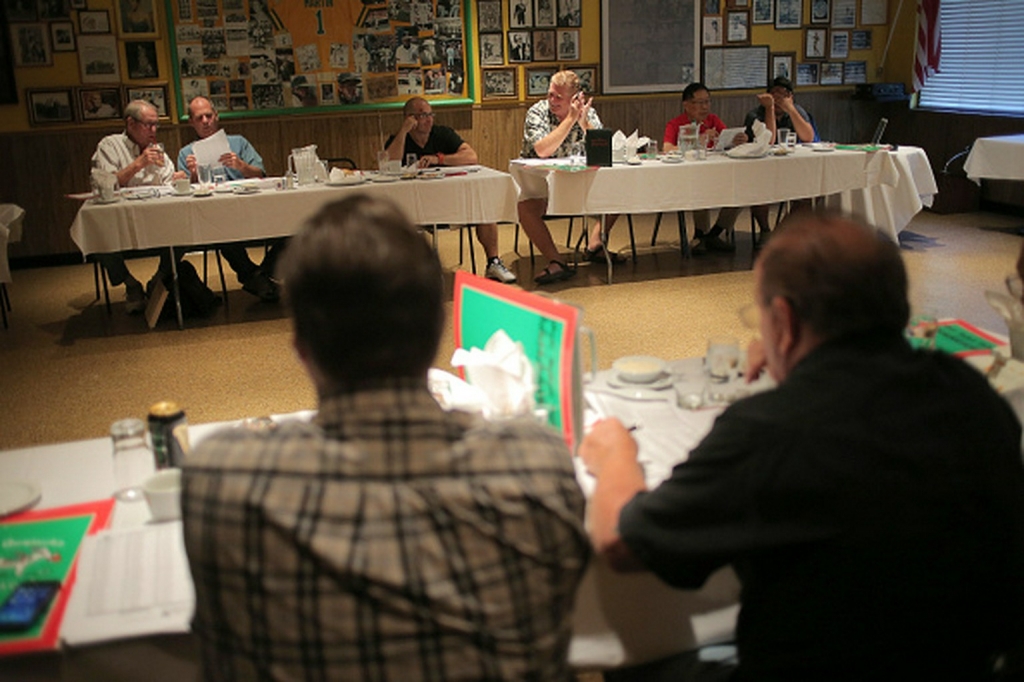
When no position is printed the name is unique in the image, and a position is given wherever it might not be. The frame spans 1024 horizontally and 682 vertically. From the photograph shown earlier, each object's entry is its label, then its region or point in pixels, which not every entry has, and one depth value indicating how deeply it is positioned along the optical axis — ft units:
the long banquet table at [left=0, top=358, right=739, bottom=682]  4.17
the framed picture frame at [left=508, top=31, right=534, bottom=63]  27.07
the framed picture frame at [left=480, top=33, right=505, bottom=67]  26.86
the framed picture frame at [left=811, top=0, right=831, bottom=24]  29.55
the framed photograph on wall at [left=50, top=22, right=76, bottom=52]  23.32
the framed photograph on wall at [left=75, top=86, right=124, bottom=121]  23.82
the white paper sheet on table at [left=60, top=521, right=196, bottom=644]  4.17
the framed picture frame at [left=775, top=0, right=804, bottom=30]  29.27
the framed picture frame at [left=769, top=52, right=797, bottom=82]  29.60
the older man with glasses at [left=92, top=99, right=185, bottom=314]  18.07
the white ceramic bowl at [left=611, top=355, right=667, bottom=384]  6.95
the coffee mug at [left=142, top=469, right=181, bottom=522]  5.08
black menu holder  18.12
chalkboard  27.78
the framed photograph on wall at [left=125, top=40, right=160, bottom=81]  23.99
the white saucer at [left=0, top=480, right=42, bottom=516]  5.29
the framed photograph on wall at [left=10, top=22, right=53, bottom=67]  23.09
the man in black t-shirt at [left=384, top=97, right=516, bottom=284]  19.86
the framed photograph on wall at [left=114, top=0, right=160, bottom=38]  23.77
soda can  5.59
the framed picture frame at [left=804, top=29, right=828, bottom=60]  29.76
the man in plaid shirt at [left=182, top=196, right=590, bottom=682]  3.34
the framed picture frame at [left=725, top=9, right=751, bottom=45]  28.81
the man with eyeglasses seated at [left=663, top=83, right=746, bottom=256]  21.46
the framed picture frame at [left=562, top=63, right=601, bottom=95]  27.84
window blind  25.81
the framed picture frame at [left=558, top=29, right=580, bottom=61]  27.53
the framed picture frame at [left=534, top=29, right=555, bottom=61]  27.32
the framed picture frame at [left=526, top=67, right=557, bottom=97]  27.45
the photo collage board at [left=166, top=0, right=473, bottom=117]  24.48
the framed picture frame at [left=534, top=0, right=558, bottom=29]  27.16
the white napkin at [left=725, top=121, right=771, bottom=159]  19.31
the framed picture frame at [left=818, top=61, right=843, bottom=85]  30.19
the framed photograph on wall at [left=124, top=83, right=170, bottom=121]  24.09
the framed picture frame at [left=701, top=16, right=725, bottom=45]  28.60
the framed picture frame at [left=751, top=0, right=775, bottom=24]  29.04
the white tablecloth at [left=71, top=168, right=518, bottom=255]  16.17
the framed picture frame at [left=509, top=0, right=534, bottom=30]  26.96
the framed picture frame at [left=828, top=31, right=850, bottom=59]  30.01
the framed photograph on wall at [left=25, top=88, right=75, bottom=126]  23.51
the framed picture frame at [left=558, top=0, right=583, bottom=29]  27.35
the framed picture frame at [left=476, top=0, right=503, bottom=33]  26.70
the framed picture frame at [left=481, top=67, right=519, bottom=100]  27.09
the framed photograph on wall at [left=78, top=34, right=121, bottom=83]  23.63
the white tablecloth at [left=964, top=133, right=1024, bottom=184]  21.39
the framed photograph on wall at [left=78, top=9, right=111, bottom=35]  23.47
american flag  27.89
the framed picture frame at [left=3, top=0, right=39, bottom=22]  22.88
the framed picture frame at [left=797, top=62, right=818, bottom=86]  29.96
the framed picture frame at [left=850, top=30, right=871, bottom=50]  30.25
